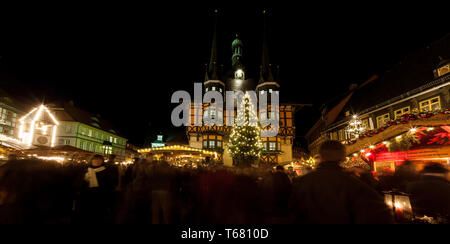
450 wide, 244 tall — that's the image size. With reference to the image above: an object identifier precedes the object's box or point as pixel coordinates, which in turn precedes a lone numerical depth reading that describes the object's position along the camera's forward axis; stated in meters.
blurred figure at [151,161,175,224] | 5.68
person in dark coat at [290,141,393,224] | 1.74
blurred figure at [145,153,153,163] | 6.34
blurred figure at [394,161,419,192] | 5.73
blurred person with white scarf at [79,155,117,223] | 4.84
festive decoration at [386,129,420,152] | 6.73
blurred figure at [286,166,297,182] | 11.12
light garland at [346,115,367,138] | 14.83
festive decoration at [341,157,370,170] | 14.15
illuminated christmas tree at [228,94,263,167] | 23.12
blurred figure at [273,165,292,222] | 6.05
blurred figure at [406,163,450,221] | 3.73
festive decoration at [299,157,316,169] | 17.23
